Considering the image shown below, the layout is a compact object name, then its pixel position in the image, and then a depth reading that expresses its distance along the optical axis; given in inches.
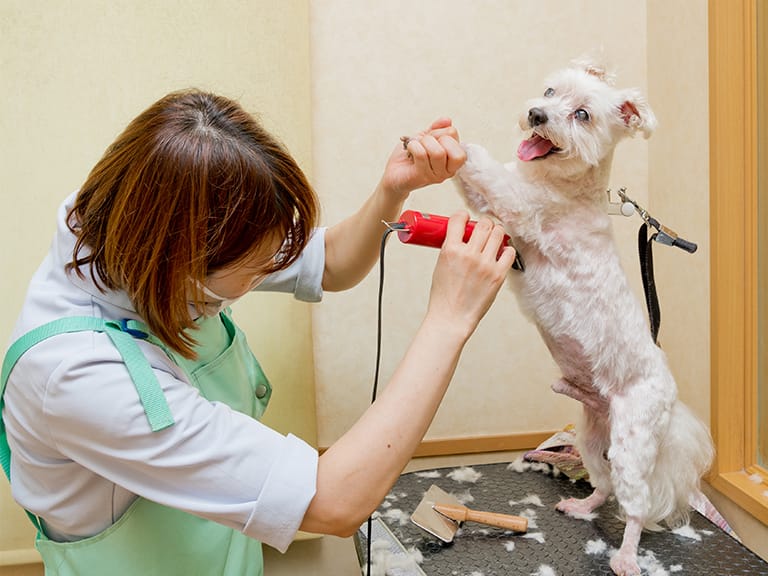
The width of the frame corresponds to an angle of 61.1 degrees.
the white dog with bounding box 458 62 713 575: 38.7
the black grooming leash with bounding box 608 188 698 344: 39.7
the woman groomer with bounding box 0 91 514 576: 26.0
